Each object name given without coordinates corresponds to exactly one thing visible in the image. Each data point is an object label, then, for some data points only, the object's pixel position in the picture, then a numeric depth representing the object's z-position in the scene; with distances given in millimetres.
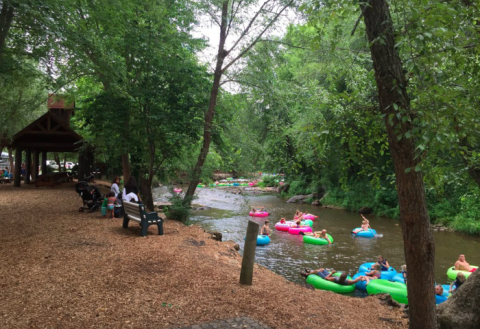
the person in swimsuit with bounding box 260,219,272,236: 15578
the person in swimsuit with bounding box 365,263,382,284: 9995
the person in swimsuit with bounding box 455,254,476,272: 10562
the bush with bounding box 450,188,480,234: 17172
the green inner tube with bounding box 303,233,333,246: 15073
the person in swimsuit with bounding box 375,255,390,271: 10633
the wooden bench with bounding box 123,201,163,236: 8180
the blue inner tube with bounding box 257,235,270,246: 14594
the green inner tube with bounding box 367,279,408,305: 8490
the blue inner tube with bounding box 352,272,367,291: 9617
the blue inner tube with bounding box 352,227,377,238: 16625
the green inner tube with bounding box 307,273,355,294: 9508
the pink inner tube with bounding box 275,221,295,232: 17805
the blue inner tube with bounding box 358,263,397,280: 10219
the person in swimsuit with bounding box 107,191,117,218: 10219
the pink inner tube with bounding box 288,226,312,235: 16947
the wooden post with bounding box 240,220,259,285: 5695
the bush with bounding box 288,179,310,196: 33094
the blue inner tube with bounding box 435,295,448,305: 8438
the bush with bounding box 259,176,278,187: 39625
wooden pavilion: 18203
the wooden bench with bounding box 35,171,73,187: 19328
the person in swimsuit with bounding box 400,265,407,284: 9891
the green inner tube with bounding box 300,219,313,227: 18369
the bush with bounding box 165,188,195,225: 11672
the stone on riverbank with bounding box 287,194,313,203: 29992
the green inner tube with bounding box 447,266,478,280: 10494
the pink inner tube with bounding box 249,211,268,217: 21766
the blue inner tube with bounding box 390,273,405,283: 9872
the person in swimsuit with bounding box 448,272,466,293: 7944
